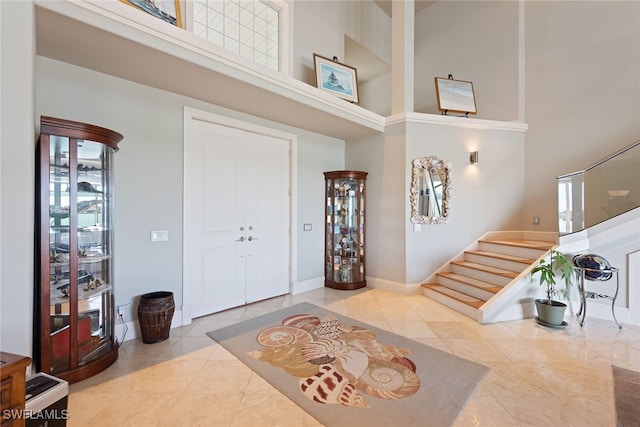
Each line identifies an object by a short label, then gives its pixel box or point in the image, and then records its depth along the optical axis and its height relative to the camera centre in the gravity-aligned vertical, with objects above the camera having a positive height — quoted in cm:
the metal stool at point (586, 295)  329 -106
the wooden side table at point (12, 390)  122 -85
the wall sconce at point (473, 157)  471 +100
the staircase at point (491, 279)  345 -100
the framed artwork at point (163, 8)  260 +216
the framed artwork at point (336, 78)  425 +226
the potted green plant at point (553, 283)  323 -94
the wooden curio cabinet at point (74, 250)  203 -31
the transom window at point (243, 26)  332 +259
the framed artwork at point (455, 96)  493 +225
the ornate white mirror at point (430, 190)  446 +40
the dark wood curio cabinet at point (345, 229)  489 -29
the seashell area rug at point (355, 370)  186 -139
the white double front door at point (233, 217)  341 -5
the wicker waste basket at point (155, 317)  275 -110
